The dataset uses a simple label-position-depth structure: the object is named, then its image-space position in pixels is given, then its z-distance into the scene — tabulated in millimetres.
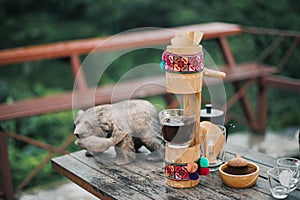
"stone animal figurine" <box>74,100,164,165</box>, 2061
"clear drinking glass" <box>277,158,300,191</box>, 1783
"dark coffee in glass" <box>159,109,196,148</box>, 1807
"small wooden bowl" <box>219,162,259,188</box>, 1806
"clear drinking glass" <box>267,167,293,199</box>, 1755
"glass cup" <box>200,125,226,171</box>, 1977
